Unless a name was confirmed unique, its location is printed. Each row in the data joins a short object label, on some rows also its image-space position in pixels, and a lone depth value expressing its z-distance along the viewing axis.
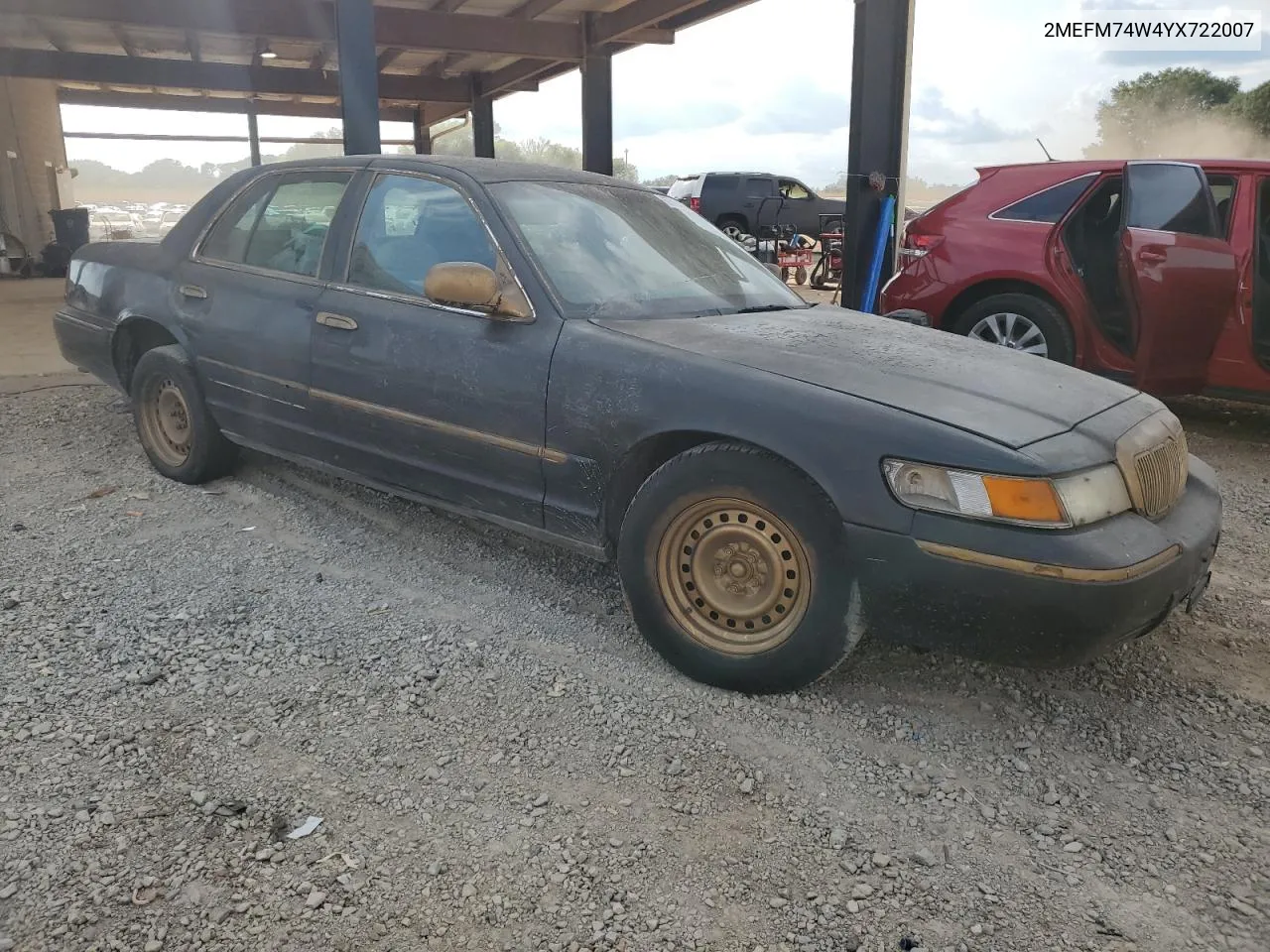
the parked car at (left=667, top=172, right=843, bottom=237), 19.89
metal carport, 10.95
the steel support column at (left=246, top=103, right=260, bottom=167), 22.88
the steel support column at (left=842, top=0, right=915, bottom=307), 7.90
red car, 5.09
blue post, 8.20
